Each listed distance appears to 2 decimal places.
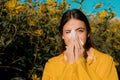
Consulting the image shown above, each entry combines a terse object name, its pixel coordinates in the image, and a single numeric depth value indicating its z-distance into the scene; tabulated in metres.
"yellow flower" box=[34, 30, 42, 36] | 2.09
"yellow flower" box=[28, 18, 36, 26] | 2.07
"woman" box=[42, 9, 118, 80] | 1.32
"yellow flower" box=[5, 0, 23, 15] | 1.85
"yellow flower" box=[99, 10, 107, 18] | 3.00
